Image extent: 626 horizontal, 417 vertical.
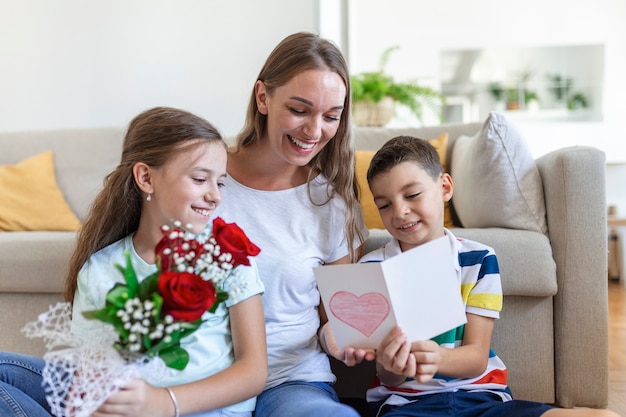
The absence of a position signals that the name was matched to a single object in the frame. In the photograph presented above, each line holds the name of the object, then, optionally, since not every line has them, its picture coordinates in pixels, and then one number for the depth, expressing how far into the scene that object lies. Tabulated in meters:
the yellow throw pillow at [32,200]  2.61
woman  1.38
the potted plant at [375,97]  2.94
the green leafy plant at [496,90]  5.93
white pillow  1.89
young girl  1.17
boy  1.27
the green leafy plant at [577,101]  5.77
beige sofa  1.75
